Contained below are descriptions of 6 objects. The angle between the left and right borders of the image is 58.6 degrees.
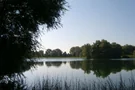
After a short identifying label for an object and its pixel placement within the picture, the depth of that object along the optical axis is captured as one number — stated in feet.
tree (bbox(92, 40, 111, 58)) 165.97
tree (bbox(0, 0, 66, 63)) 15.59
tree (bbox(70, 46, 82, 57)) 236.23
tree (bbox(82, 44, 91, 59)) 175.81
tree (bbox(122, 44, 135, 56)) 196.50
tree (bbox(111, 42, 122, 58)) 167.32
